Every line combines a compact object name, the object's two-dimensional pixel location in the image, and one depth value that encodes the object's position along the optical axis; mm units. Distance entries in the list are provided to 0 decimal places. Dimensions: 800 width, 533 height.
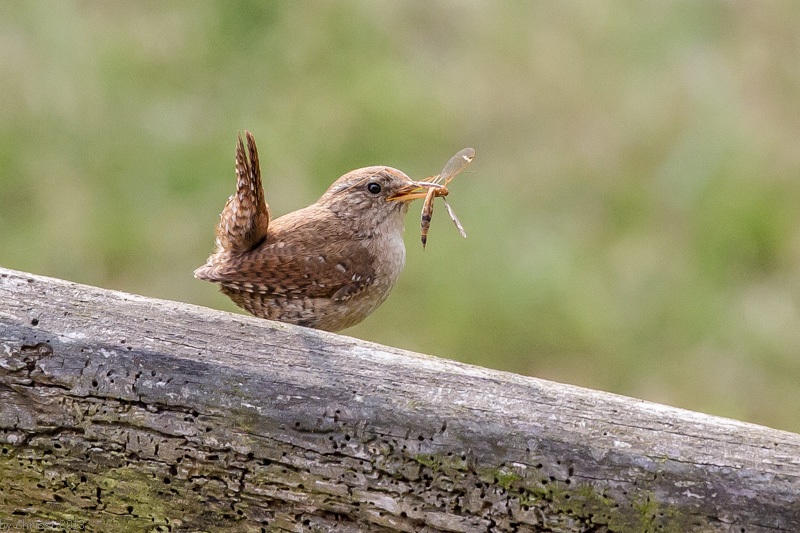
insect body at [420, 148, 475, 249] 6414
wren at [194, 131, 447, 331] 6234
